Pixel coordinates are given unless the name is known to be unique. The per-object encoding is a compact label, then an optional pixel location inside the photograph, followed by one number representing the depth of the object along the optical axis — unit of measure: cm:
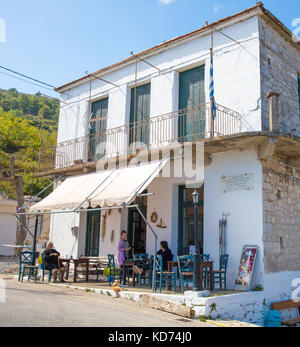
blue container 785
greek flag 890
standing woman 986
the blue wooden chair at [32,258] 1041
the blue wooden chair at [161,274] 802
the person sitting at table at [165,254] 917
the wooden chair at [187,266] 792
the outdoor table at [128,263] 896
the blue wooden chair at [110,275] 967
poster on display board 825
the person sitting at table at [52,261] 991
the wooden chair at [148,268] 903
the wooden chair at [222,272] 857
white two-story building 878
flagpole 873
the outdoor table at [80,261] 989
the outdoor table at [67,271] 1064
